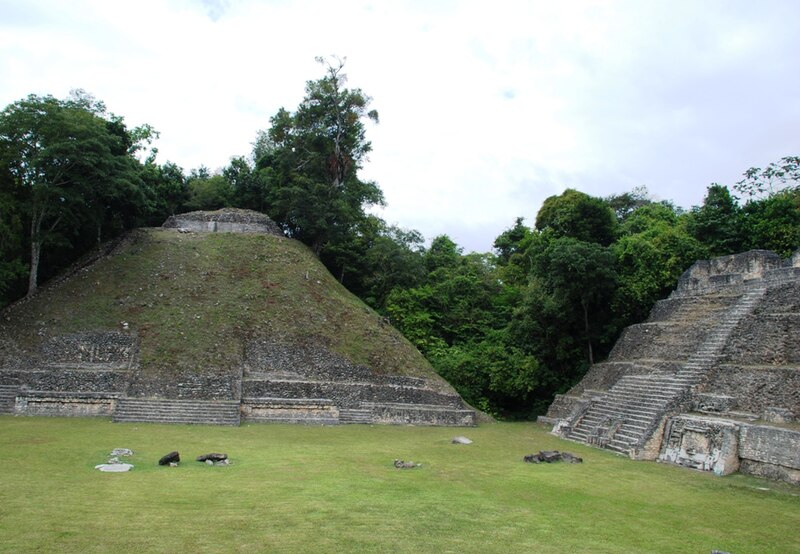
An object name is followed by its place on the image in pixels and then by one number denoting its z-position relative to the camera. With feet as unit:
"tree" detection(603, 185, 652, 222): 155.02
